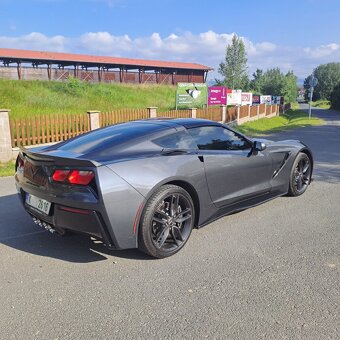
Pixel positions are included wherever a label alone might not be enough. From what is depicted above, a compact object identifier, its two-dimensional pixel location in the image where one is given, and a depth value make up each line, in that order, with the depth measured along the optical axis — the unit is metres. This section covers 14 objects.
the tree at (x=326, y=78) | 103.12
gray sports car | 3.09
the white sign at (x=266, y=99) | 41.40
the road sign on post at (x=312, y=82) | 27.30
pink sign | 21.23
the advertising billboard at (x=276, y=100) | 47.59
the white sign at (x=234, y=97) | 25.76
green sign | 18.89
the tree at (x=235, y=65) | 73.44
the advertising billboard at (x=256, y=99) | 39.38
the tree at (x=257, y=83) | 84.50
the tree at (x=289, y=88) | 78.59
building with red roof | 34.28
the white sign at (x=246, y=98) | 29.08
